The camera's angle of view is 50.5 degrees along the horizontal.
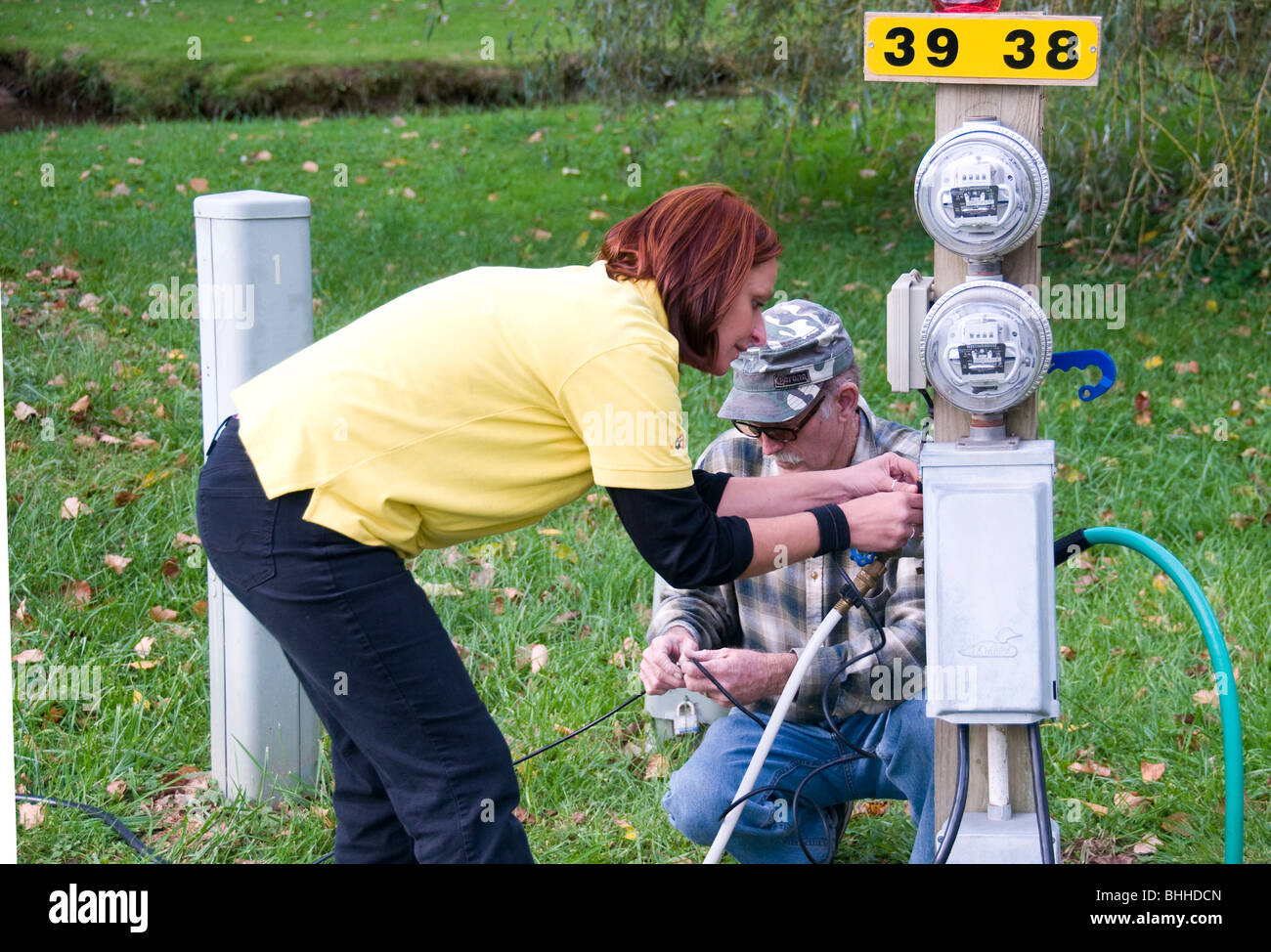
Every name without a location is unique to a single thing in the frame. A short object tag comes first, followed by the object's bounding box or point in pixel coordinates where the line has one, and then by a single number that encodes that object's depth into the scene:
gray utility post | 2.81
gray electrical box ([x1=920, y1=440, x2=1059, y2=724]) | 1.86
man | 2.39
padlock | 3.13
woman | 1.95
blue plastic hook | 1.98
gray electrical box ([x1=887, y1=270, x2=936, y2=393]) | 1.91
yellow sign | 1.81
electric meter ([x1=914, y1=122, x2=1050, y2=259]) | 1.79
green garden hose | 1.90
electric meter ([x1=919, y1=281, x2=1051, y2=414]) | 1.82
